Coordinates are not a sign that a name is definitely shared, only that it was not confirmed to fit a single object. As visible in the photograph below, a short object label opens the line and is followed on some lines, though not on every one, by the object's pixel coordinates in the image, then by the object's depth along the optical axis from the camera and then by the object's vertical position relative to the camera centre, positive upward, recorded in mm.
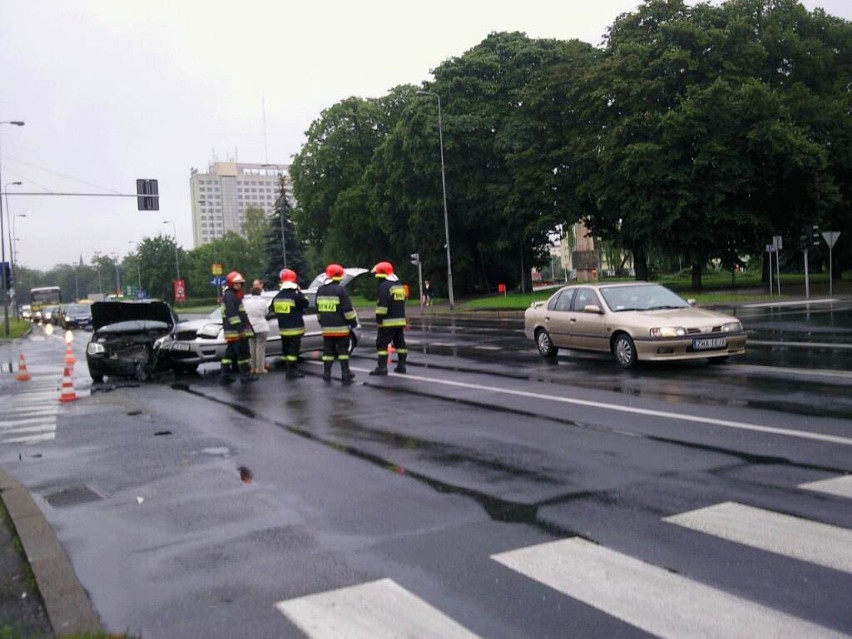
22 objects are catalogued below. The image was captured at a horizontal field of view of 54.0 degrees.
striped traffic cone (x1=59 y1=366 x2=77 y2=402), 13570 -1458
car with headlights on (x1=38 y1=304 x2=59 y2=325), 64938 -980
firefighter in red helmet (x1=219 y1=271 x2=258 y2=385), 14852 -622
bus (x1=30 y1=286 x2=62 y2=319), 77062 +557
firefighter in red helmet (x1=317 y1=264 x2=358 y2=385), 13766 -524
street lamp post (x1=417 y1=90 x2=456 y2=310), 43562 +3057
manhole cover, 6703 -1608
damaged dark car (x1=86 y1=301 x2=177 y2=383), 16266 -815
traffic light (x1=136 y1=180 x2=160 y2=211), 35188 +4230
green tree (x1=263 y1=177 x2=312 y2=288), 69750 +3694
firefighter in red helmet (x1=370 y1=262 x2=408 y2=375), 14305 -429
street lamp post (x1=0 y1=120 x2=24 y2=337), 40178 +1566
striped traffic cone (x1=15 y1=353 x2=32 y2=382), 18150 -1553
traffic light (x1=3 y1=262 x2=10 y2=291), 43438 +1438
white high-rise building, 184125 +22136
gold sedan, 12875 -841
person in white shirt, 15680 -688
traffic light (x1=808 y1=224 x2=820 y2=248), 33741 +1252
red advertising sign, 80119 +476
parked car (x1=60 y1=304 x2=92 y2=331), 49219 -988
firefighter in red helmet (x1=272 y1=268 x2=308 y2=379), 14820 -477
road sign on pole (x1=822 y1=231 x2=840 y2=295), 33375 +1127
